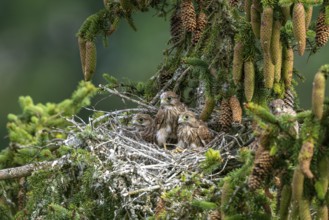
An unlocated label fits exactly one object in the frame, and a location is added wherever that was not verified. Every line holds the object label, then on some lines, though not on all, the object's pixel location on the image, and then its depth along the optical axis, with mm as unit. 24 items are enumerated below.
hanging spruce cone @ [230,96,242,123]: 13930
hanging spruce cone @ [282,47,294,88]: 13320
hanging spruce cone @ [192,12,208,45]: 14617
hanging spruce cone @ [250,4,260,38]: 12290
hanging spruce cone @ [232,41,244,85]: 13125
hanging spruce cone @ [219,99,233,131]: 14289
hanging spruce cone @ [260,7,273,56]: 12000
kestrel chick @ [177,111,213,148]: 15492
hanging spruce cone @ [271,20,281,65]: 12219
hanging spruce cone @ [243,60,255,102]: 13078
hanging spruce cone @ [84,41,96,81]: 14484
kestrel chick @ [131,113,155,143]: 16297
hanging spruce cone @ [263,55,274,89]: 12669
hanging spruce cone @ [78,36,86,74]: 14617
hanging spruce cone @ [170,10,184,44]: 15344
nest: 13211
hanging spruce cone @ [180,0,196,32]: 14508
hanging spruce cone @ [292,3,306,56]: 11781
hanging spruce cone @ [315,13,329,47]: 12953
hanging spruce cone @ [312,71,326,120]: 9586
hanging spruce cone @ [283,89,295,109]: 13812
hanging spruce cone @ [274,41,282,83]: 12984
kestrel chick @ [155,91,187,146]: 15828
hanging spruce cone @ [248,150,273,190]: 10312
